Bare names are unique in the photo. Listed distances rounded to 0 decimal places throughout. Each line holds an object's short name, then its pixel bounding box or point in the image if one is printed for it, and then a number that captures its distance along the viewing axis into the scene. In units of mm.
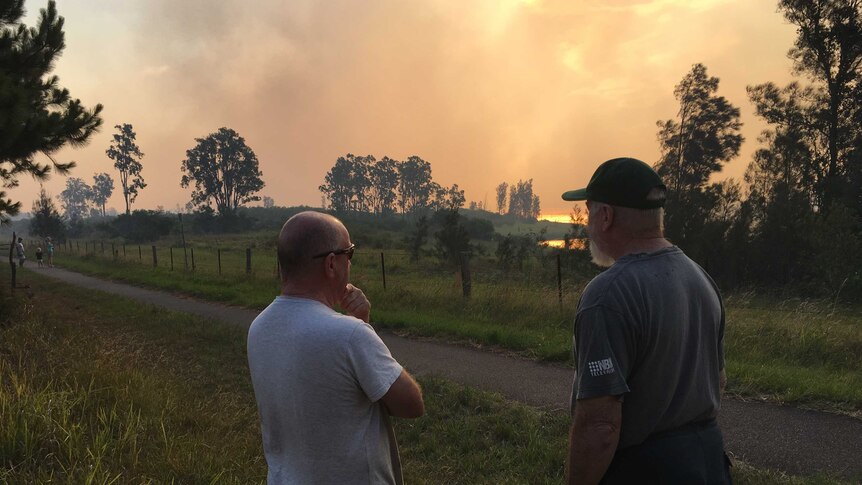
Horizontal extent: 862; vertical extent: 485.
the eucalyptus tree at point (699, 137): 32656
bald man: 1603
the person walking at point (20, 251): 20336
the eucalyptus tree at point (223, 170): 84875
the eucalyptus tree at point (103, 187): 147750
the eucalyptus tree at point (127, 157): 86562
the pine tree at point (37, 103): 7668
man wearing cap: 1541
